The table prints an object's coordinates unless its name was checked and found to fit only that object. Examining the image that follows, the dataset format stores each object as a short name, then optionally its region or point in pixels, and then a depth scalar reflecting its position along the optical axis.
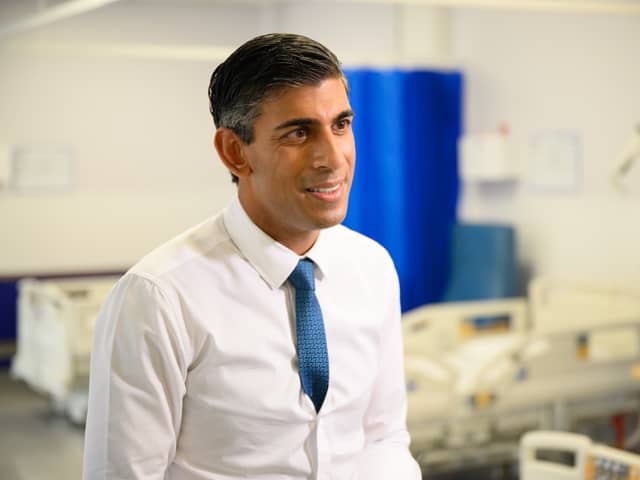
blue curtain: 5.74
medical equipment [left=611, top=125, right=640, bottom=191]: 4.39
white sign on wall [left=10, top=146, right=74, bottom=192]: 7.11
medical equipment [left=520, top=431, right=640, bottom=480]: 2.50
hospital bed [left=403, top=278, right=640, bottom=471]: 3.98
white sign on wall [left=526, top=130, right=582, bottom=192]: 5.39
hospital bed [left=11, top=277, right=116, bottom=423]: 5.12
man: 1.27
